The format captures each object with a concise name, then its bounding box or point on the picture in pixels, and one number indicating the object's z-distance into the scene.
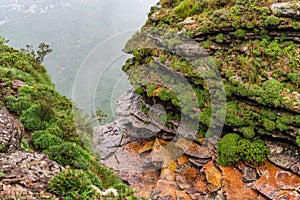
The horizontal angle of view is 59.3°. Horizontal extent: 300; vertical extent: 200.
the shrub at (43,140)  7.94
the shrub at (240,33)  13.92
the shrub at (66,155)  7.51
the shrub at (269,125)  11.89
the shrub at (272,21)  12.68
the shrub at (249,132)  12.58
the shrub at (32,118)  9.10
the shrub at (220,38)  14.74
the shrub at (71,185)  4.91
